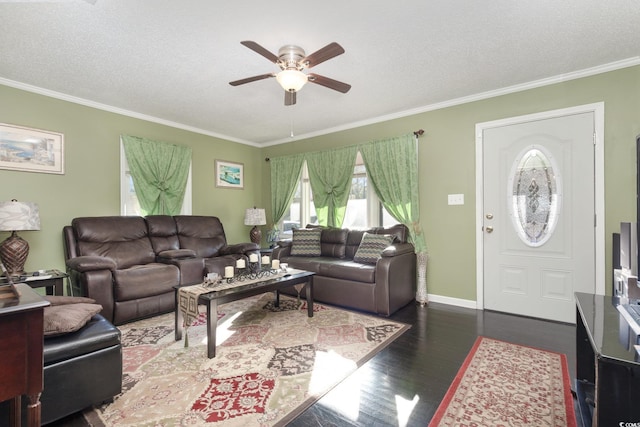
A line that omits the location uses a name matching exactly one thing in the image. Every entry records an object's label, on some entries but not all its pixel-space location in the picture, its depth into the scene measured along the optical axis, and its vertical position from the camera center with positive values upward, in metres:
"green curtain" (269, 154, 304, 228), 5.30 +0.57
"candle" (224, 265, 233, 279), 2.79 -0.55
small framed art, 5.24 +0.69
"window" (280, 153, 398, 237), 4.53 +0.09
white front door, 2.98 -0.01
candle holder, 2.91 -0.60
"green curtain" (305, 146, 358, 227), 4.66 +0.51
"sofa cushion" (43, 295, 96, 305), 1.92 -0.57
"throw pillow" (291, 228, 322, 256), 4.36 -0.43
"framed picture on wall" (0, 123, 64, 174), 3.17 +0.70
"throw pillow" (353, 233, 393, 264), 3.68 -0.43
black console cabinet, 1.01 -0.53
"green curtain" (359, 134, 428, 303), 3.94 +0.43
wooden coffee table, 2.31 -0.69
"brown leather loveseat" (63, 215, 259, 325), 2.95 -0.53
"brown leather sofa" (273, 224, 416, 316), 3.30 -0.72
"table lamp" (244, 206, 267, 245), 5.11 -0.12
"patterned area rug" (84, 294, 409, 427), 1.68 -1.11
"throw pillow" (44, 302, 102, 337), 1.58 -0.58
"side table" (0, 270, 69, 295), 2.77 -0.62
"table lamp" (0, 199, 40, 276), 2.75 -0.13
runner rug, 1.61 -1.10
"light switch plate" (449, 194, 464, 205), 3.69 +0.17
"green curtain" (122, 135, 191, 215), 4.13 +0.59
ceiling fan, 2.23 +1.10
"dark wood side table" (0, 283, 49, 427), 1.05 -0.48
